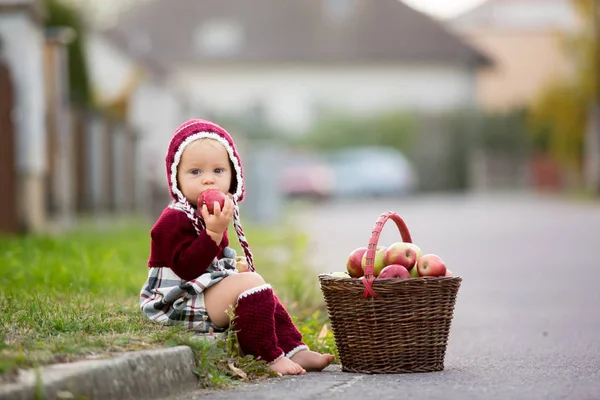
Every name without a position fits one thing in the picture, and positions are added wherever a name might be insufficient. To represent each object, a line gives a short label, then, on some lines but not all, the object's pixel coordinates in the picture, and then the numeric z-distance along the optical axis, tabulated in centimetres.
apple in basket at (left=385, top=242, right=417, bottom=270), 718
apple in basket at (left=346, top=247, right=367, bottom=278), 727
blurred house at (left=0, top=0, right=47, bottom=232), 1577
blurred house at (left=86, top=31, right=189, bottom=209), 2500
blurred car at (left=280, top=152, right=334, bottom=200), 4471
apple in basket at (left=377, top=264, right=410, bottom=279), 706
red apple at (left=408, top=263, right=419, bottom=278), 723
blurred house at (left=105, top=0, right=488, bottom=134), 6896
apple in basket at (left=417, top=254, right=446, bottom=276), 713
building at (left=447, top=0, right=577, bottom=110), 8501
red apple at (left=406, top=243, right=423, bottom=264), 726
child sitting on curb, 687
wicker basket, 690
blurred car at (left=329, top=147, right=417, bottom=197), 4895
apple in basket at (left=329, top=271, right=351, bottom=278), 727
